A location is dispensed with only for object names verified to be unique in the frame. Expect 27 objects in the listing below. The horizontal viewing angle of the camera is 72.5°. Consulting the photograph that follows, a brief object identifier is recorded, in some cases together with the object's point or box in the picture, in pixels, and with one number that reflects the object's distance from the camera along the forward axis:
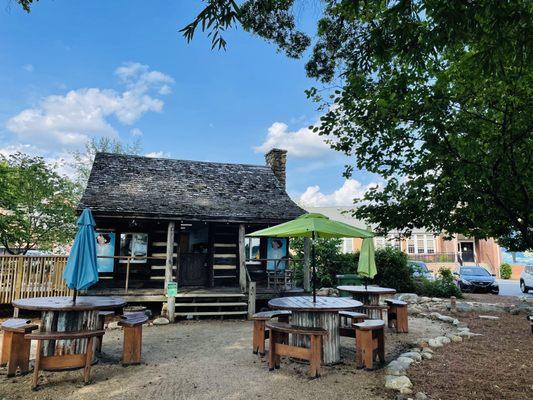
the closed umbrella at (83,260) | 5.65
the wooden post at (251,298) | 11.26
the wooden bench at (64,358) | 5.09
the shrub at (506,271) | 33.44
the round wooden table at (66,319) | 5.68
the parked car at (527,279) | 20.58
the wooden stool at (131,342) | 6.14
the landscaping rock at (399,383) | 4.84
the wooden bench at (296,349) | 5.49
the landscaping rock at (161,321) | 10.38
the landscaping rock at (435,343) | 7.17
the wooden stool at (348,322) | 6.68
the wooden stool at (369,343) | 5.89
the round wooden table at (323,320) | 6.06
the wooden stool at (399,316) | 8.81
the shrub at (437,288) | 14.86
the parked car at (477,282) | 18.47
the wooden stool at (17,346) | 5.47
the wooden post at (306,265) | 12.19
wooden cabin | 11.74
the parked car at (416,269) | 16.03
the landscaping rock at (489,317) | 10.42
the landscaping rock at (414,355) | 6.12
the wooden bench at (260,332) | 6.75
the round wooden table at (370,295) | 8.88
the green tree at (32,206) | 14.20
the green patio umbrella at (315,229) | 6.21
